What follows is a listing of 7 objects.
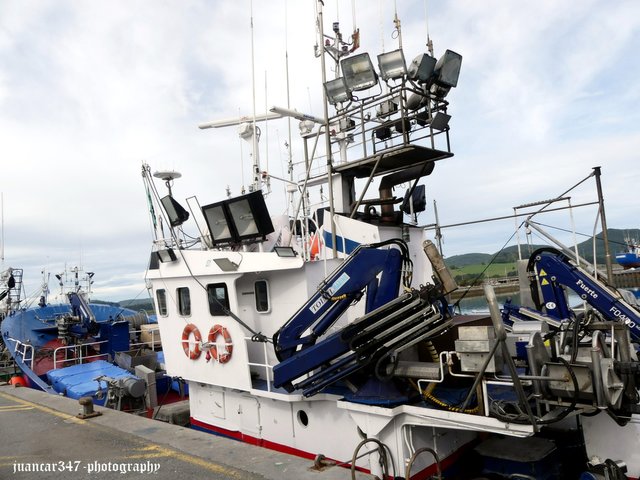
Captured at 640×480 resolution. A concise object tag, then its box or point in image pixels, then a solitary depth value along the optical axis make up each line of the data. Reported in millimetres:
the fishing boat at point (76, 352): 10826
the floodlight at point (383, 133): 7836
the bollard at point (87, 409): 7725
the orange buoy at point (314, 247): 7836
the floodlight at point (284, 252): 7219
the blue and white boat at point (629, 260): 36909
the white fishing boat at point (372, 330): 5086
